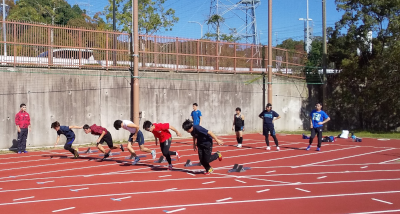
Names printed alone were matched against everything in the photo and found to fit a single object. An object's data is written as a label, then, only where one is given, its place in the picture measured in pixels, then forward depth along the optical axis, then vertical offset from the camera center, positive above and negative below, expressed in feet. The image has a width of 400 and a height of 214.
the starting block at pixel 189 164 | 43.03 -5.20
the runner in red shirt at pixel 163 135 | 39.09 -2.13
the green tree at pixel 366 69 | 86.69 +8.62
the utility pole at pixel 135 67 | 64.95 +6.85
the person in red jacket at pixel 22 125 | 55.98 -1.63
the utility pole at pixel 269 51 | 82.28 +11.61
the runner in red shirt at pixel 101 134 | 47.94 -2.49
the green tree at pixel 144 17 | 127.13 +28.51
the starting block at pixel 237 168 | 38.96 -5.13
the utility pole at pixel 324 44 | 91.56 +13.93
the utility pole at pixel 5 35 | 59.11 +10.57
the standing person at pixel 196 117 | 62.23 -0.79
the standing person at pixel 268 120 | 56.60 -1.16
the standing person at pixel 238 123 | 60.47 -1.63
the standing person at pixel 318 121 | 55.06 -1.30
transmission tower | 151.12 +31.25
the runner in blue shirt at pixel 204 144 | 37.04 -2.79
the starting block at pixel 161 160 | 45.49 -5.04
